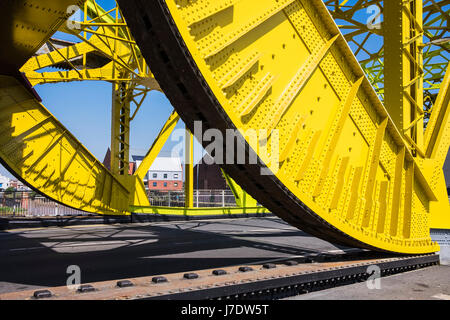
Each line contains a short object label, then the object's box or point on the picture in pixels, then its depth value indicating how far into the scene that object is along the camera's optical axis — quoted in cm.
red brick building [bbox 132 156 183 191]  8656
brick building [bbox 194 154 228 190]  6397
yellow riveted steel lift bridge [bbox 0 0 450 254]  452
